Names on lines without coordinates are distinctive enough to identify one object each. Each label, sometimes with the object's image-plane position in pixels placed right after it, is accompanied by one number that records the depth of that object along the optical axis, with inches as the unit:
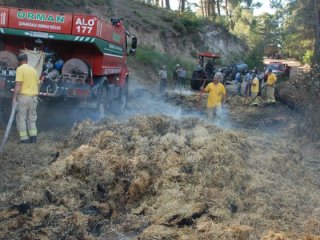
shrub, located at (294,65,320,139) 484.7
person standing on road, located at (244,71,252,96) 873.3
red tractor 1003.3
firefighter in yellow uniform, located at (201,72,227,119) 483.5
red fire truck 425.4
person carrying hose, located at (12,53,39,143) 357.7
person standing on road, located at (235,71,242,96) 958.5
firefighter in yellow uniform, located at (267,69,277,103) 780.9
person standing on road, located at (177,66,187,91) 1009.5
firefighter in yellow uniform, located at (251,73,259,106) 824.3
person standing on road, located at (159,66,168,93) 929.5
